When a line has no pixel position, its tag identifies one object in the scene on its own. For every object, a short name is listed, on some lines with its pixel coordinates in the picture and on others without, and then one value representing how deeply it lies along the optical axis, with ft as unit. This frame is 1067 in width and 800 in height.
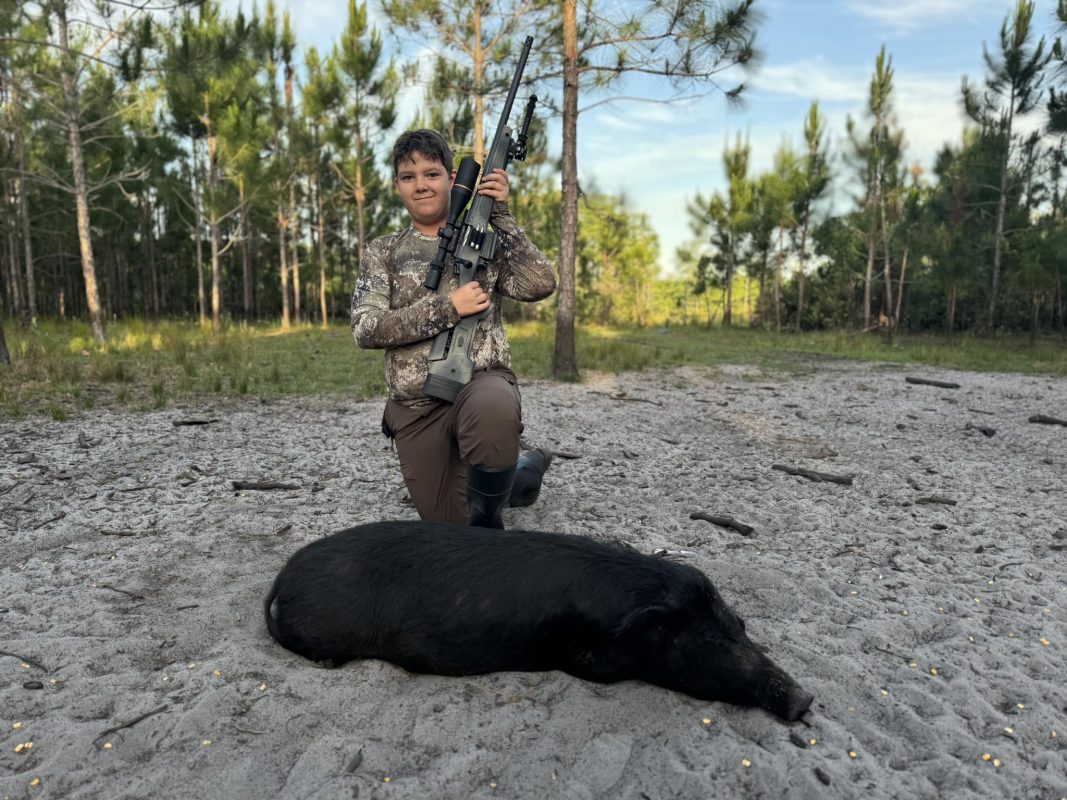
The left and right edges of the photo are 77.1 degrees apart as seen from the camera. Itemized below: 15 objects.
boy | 9.68
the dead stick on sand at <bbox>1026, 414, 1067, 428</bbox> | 22.74
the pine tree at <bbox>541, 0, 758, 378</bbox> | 29.91
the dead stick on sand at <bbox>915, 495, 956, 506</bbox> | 14.42
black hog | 6.78
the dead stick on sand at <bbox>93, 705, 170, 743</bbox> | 6.09
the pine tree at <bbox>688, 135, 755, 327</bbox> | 98.32
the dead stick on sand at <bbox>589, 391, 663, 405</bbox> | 26.83
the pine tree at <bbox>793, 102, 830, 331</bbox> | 87.45
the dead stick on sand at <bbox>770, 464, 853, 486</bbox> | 15.93
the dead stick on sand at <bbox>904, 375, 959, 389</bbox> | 31.04
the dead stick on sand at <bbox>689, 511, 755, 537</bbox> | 12.37
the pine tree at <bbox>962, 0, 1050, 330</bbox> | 60.75
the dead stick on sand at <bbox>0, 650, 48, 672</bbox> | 7.20
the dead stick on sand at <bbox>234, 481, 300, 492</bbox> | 14.26
